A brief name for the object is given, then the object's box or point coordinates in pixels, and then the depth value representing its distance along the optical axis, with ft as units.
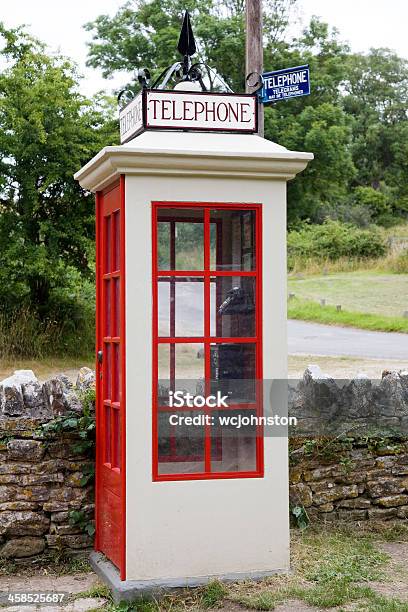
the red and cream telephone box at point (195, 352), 15.24
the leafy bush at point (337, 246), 99.50
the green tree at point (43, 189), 52.24
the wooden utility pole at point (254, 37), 33.20
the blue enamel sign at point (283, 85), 27.12
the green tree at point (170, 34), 93.81
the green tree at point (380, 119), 137.39
